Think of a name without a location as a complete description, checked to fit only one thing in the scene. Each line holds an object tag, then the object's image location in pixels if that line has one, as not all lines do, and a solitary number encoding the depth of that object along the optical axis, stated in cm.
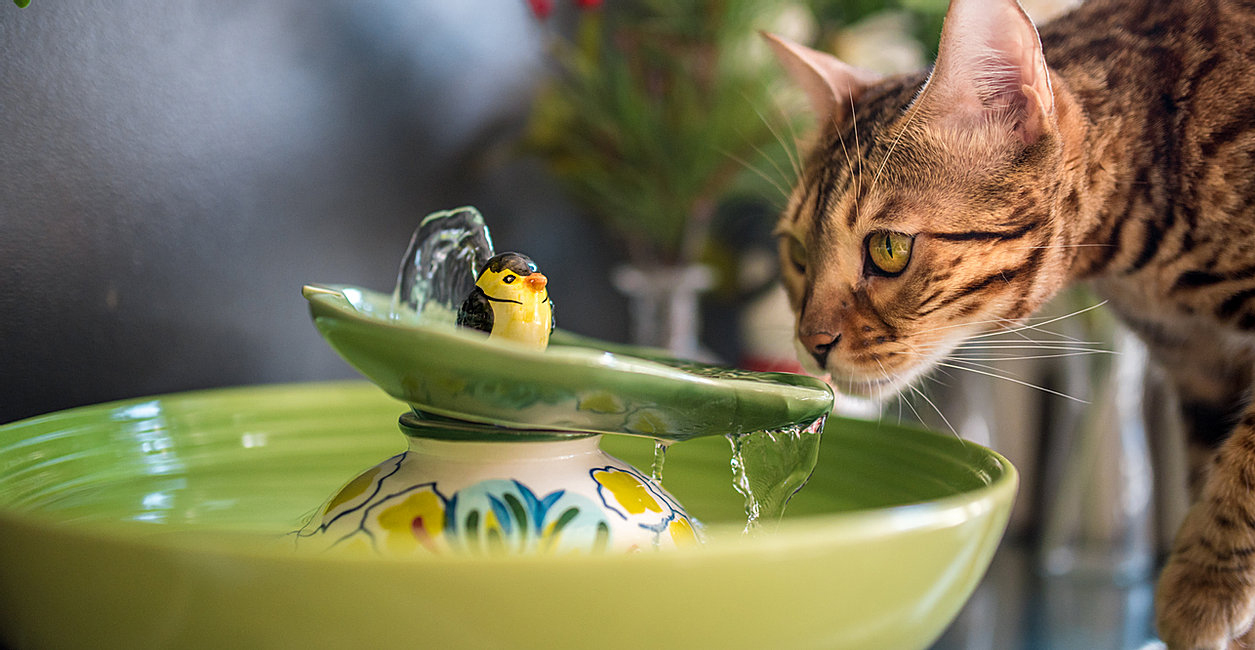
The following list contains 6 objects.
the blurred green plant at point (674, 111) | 102
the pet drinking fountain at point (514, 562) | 28
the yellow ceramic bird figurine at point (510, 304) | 44
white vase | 114
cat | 54
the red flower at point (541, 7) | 101
